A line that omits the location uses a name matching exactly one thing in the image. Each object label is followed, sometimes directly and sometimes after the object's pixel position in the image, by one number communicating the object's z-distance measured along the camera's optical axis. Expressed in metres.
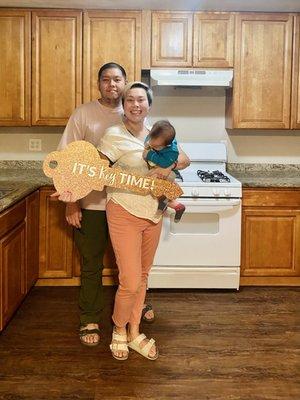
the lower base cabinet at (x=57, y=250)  3.21
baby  2.05
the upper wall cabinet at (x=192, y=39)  3.31
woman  2.16
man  2.43
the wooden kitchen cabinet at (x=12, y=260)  2.44
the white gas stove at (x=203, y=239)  3.13
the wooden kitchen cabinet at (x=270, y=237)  3.24
